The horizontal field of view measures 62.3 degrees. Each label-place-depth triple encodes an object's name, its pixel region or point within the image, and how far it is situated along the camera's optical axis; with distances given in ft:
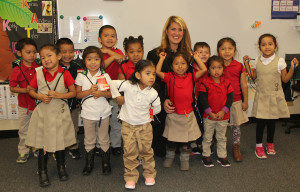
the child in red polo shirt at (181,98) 7.68
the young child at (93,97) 7.40
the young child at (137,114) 6.97
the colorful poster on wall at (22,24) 10.89
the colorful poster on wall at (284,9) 12.74
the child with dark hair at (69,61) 8.32
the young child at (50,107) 7.10
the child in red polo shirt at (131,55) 7.85
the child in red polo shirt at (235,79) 8.64
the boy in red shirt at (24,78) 8.04
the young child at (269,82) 8.98
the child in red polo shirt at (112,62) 8.21
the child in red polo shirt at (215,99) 8.11
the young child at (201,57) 8.66
